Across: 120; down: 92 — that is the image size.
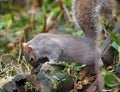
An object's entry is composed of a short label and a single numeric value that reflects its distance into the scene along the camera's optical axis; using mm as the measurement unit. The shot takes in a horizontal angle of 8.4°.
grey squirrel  7475
